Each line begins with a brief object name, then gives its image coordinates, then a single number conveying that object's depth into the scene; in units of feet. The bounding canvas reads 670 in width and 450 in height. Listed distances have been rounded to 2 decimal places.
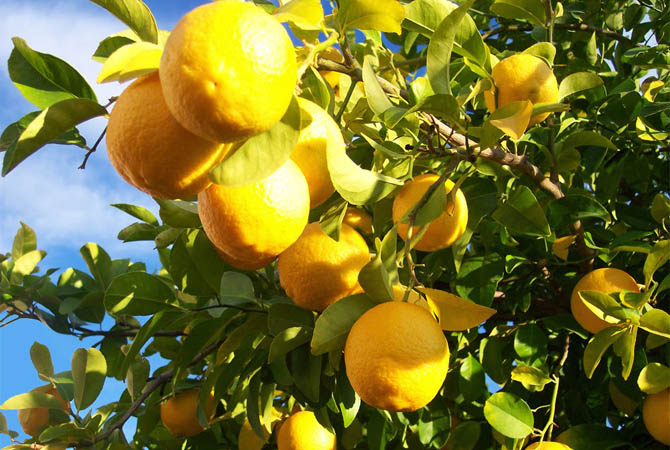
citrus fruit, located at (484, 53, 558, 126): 4.00
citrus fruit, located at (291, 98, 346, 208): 2.72
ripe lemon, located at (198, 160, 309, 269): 2.61
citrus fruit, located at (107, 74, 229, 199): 2.33
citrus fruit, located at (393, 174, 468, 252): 3.54
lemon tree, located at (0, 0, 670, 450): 2.41
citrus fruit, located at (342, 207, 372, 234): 4.33
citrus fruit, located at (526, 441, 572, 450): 4.25
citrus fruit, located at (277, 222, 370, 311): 3.35
